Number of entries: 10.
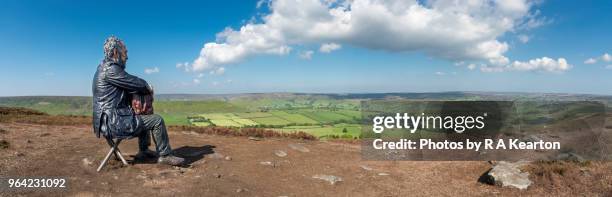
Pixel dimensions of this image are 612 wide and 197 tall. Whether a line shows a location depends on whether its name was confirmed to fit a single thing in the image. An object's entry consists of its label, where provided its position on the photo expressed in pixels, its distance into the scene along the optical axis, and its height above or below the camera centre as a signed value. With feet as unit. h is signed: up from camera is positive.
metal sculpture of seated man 31.48 -0.36
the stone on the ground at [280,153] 46.25 -7.98
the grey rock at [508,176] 33.15 -8.10
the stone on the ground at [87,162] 34.53 -6.70
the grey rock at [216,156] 41.31 -7.36
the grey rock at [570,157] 39.48 -7.46
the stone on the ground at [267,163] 40.14 -7.98
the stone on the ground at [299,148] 51.12 -8.13
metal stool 32.86 -5.72
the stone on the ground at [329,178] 35.32 -8.62
